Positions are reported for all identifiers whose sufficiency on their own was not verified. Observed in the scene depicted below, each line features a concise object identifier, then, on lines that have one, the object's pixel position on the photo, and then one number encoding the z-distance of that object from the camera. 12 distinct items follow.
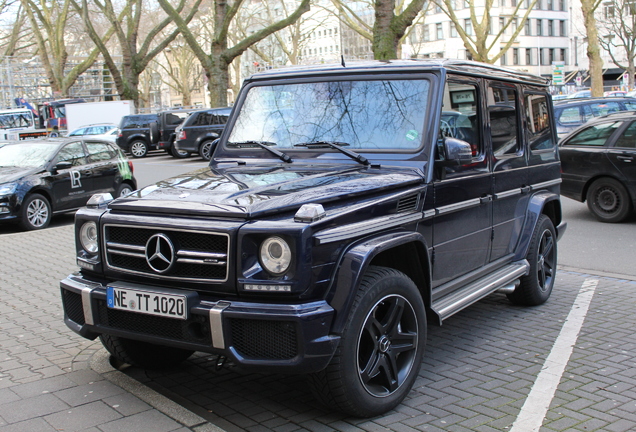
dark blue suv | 3.59
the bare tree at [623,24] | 52.98
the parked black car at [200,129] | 28.23
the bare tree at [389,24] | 20.34
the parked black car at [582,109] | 18.16
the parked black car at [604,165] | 11.12
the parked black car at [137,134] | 33.25
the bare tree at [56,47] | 49.12
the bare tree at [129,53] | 38.13
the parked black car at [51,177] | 12.17
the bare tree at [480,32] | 40.26
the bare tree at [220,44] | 29.56
